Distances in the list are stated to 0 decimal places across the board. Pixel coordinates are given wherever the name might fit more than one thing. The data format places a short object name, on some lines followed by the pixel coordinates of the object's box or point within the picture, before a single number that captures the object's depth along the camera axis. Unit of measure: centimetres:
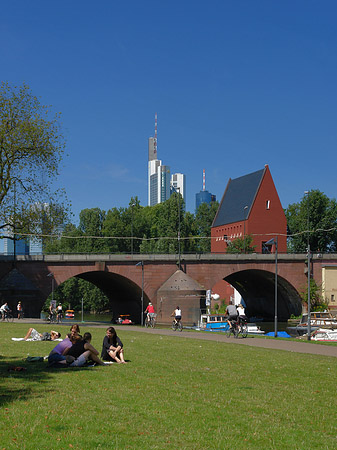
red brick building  9175
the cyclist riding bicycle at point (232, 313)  2998
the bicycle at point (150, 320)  4280
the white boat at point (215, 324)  5172
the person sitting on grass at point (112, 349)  1656
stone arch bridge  6084
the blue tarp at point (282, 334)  4538
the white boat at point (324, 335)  4103
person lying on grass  2352
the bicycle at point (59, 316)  5431
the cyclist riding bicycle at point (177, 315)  3819
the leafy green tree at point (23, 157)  4684
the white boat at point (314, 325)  4700
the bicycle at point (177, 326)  3891
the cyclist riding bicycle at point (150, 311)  4274
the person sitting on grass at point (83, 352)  1557
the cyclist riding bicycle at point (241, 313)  3476
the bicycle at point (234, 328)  3070
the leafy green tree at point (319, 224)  9100
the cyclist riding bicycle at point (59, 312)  5412
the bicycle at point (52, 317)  5000
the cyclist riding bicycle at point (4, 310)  4869
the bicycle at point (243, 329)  3259
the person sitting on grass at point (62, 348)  1528
